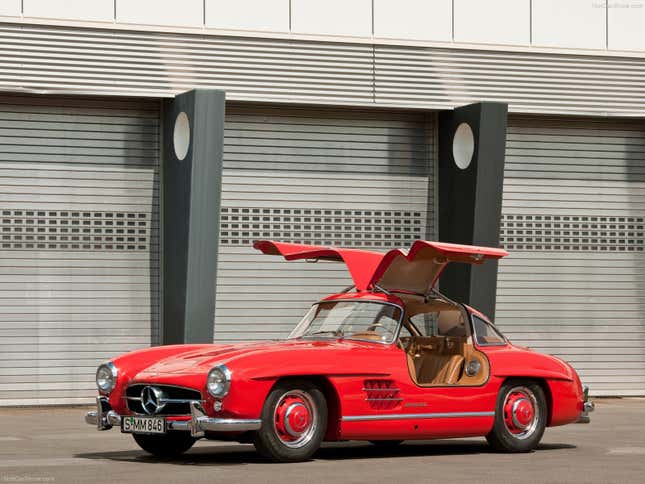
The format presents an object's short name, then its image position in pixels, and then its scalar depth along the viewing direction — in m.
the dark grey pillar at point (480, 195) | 20.69
